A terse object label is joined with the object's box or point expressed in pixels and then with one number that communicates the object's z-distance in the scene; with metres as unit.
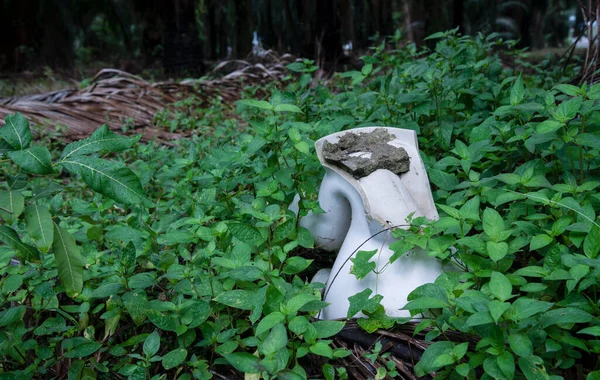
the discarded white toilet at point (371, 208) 1.40
